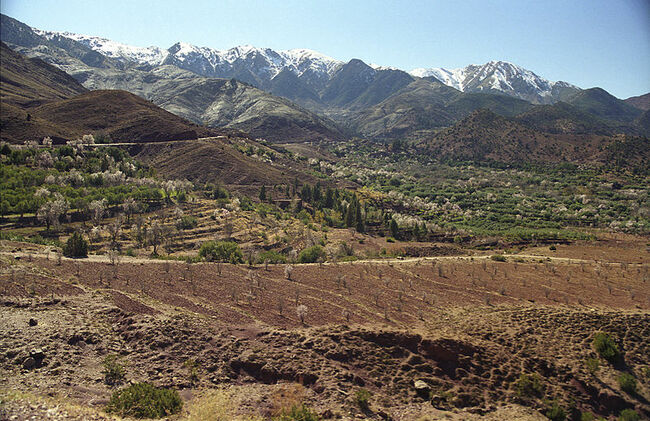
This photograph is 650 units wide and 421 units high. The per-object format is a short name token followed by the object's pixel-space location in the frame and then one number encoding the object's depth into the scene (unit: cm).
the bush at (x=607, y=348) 2136
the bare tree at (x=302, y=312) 2199
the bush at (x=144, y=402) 1398
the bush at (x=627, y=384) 1961
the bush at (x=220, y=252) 3744
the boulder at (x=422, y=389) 1741
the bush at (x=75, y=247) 3275
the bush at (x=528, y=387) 1844
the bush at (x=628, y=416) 1777
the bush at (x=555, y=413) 1748
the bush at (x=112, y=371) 1569
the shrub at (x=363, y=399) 1595
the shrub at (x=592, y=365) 2047
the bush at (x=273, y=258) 4012
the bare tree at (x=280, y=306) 2275
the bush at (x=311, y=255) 4350
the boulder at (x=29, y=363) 1555
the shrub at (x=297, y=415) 1445
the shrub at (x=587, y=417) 1765
